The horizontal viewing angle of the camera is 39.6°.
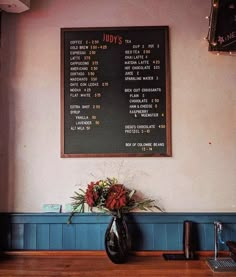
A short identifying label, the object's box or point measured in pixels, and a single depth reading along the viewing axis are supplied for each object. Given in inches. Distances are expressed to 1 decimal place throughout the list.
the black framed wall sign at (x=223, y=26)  83.8
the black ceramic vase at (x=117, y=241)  84.5
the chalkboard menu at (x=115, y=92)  94.3
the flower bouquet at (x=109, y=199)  86.1
